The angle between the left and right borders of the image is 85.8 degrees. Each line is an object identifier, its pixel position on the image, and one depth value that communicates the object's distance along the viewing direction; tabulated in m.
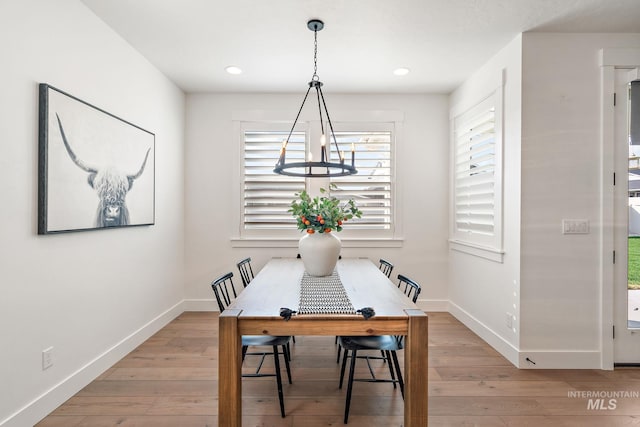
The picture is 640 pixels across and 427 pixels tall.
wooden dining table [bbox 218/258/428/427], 1.71
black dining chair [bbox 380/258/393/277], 3.12
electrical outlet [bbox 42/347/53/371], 2.08
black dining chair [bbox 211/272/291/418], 2.14
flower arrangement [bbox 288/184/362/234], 2.63
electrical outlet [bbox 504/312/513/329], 2.91
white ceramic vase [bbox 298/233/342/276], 2.64
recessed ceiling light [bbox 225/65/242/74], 3.45
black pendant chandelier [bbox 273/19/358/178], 2.37
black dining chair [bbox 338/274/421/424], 2.08
